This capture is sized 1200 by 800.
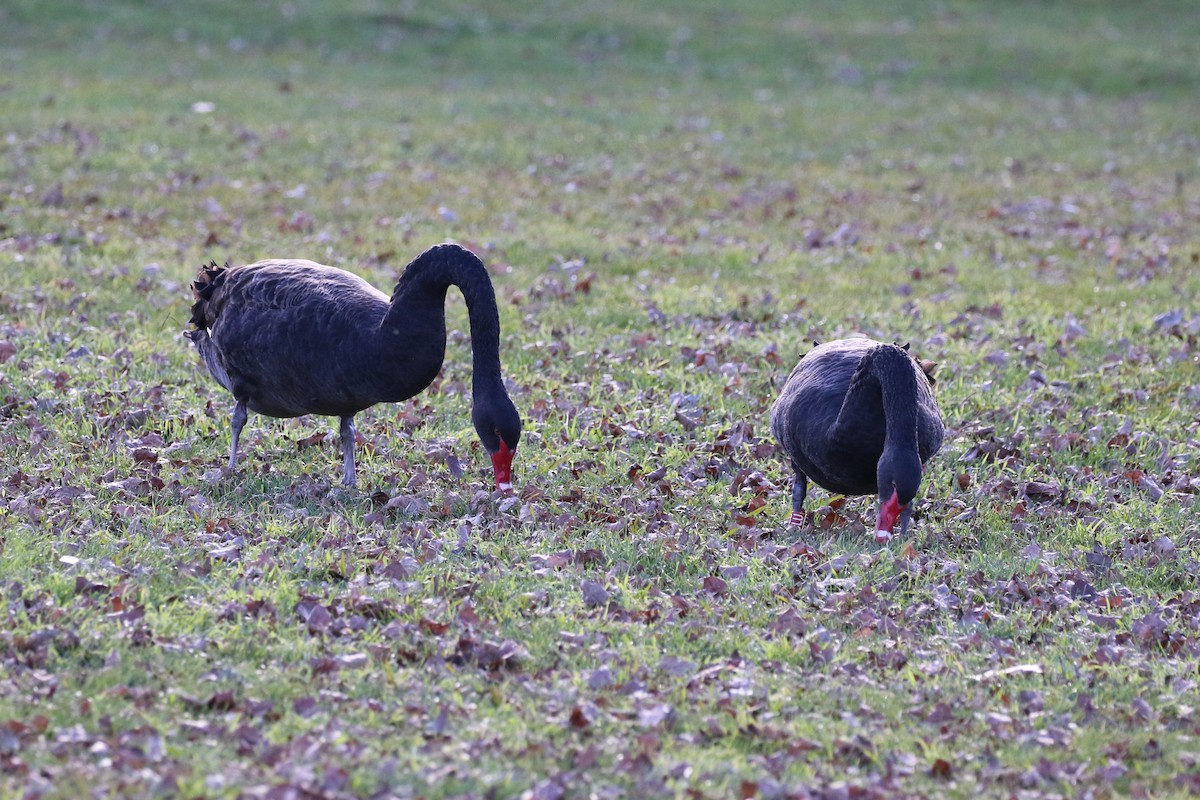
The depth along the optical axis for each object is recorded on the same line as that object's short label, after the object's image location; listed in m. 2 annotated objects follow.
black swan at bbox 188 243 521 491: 15.96
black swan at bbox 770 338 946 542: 14.77
